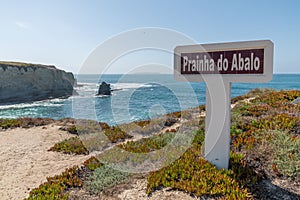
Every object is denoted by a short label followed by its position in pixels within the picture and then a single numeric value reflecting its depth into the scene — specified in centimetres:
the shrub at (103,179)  508
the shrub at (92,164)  617
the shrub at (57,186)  470
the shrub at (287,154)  490
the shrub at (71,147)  838
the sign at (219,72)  473
